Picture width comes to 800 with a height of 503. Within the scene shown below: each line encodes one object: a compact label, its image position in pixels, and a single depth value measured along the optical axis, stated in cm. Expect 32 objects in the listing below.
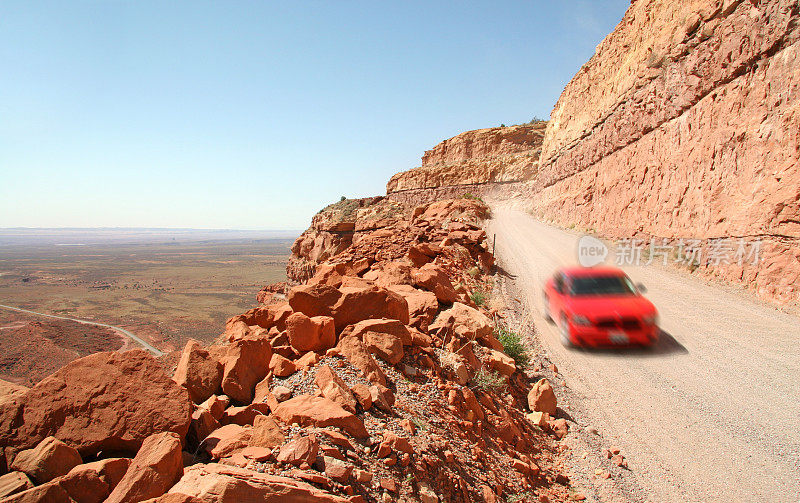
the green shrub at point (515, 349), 711
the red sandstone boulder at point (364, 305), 598
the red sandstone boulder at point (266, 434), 296
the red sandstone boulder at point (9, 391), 302
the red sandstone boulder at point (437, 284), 814
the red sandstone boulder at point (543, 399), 576
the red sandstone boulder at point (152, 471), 235
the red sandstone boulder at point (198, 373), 391
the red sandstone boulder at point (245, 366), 407
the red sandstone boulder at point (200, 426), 321
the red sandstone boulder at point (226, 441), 293
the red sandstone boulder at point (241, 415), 353
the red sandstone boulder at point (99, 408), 284
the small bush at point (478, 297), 991
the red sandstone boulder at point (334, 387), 370
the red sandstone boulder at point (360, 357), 459
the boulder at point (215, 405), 356
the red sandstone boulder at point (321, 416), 336
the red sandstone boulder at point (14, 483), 233
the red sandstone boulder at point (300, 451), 275
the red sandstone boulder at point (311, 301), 592
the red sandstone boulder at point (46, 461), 251
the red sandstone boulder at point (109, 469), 252
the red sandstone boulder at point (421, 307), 665
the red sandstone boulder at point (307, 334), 516
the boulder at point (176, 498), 211
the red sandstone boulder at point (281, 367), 441
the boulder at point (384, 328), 546
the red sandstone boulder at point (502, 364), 641
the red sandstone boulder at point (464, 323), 668
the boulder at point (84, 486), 237
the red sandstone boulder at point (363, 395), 388
